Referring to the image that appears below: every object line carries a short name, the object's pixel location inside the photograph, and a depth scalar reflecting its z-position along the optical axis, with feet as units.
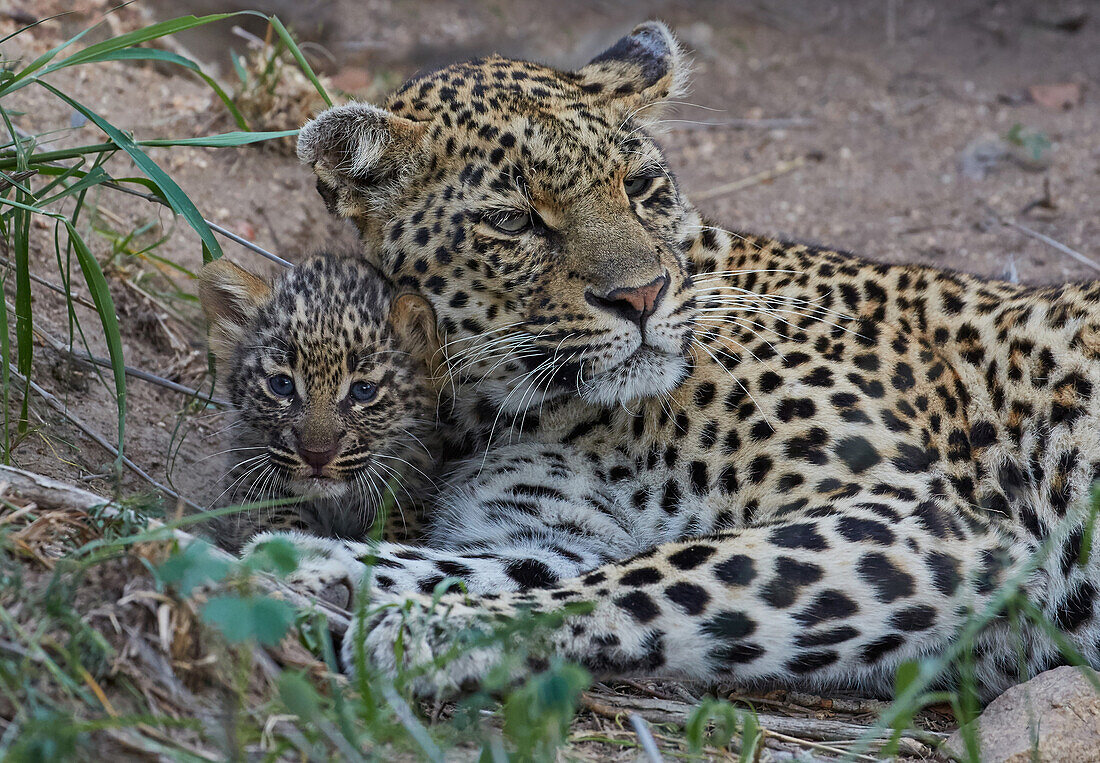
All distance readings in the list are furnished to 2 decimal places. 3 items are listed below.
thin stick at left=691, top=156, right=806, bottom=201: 61.67
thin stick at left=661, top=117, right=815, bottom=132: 70.18
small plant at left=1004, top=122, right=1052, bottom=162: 61.11
